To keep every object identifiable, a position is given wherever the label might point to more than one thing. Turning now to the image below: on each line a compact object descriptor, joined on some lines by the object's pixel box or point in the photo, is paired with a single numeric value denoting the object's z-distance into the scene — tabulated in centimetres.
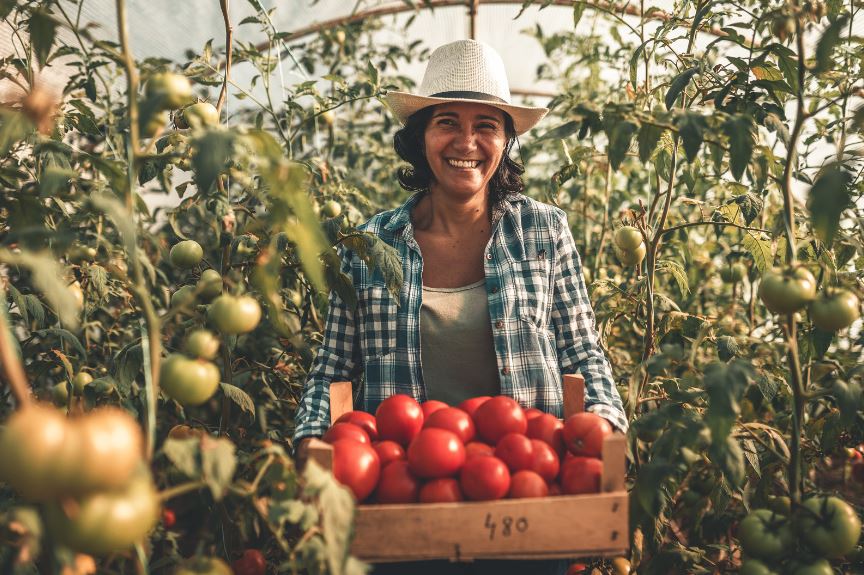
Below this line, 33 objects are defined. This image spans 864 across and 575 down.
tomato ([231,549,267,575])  180
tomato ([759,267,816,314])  120
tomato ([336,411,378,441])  147
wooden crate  110
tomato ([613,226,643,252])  220
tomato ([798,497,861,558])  123
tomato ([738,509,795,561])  127
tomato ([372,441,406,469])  133
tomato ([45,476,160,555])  74
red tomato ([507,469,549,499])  117
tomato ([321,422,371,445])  133
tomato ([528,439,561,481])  125
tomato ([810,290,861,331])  123
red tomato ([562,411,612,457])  129
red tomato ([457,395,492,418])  151
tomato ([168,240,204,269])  188
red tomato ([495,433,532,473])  125
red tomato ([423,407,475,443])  136
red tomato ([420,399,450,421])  153
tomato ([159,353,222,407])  103
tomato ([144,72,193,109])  96
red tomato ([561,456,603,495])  119
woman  196
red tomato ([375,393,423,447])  143
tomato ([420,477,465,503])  119
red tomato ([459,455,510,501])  115
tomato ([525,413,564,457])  139
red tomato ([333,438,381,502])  119
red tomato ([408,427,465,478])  122
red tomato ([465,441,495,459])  131
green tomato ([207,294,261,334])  110
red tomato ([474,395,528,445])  138
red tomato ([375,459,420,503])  123
